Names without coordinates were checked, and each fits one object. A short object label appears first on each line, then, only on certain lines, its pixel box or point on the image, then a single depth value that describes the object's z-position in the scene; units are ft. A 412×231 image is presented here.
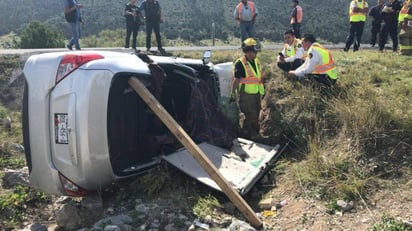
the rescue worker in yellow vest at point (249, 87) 20.42
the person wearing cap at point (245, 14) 36.40
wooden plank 13.39
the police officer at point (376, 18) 38.02
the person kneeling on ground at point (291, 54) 23.71
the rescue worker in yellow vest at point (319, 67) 20.85
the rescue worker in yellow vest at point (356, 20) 33.99
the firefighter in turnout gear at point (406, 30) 30.53
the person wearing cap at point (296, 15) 37.88
